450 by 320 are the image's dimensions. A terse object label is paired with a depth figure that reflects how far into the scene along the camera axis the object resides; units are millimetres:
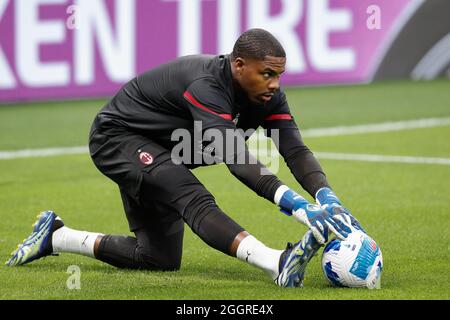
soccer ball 13273
